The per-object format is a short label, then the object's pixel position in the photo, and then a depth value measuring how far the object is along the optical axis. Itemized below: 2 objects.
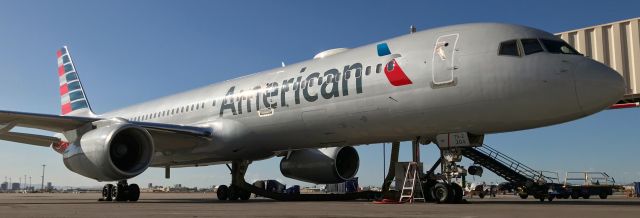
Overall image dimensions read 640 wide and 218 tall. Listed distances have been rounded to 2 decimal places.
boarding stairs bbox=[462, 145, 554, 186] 19.53
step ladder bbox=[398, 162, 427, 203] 13.26
